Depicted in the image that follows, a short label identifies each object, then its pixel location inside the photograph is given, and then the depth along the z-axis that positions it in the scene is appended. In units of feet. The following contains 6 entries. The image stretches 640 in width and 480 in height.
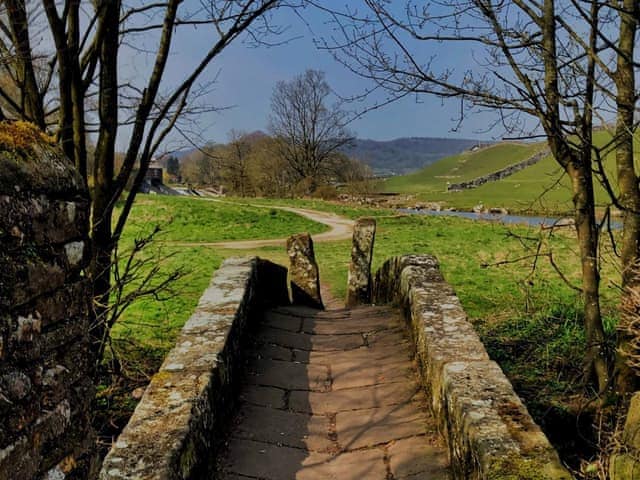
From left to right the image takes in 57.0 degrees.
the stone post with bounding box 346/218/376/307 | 31.50
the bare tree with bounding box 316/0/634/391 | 16.46
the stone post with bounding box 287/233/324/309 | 29.68
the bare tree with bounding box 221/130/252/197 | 152.56
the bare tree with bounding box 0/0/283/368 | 17.78
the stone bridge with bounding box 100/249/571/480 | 11.04
